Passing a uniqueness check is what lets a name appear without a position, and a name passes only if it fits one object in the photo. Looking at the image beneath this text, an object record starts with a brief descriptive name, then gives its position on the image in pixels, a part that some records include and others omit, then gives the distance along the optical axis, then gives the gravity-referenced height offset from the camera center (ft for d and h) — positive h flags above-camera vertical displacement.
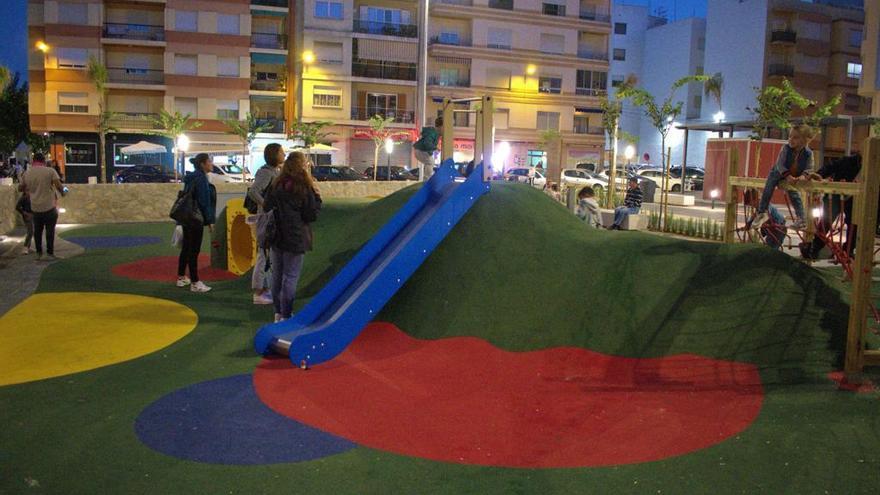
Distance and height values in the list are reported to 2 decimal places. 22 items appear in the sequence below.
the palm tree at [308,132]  142.20 +6.16
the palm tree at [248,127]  145.69 +6.72
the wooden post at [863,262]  20.67 -2.35
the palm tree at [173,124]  146.30 +6.88
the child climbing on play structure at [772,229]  30.96 -2.23
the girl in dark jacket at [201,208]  33.09 -2.31
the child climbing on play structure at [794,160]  26.89 +0.69
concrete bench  60.13 -4.11
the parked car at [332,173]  124.36 -1.79
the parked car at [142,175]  126.00 -3.28
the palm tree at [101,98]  147.64 +12.03
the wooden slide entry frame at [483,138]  33.06 +1.41
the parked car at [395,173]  137.39 -1.72
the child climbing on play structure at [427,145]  42.82 +1.26
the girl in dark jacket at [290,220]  25.27 -2.08
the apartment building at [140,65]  154.81 +20.16
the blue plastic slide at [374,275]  23.04 -4.05
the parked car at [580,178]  135.44 -1.28
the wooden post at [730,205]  30.27 -1.23
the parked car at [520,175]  145.63 -1.30
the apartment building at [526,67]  177.27 +25.91
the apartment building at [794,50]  184.44 +33.49
